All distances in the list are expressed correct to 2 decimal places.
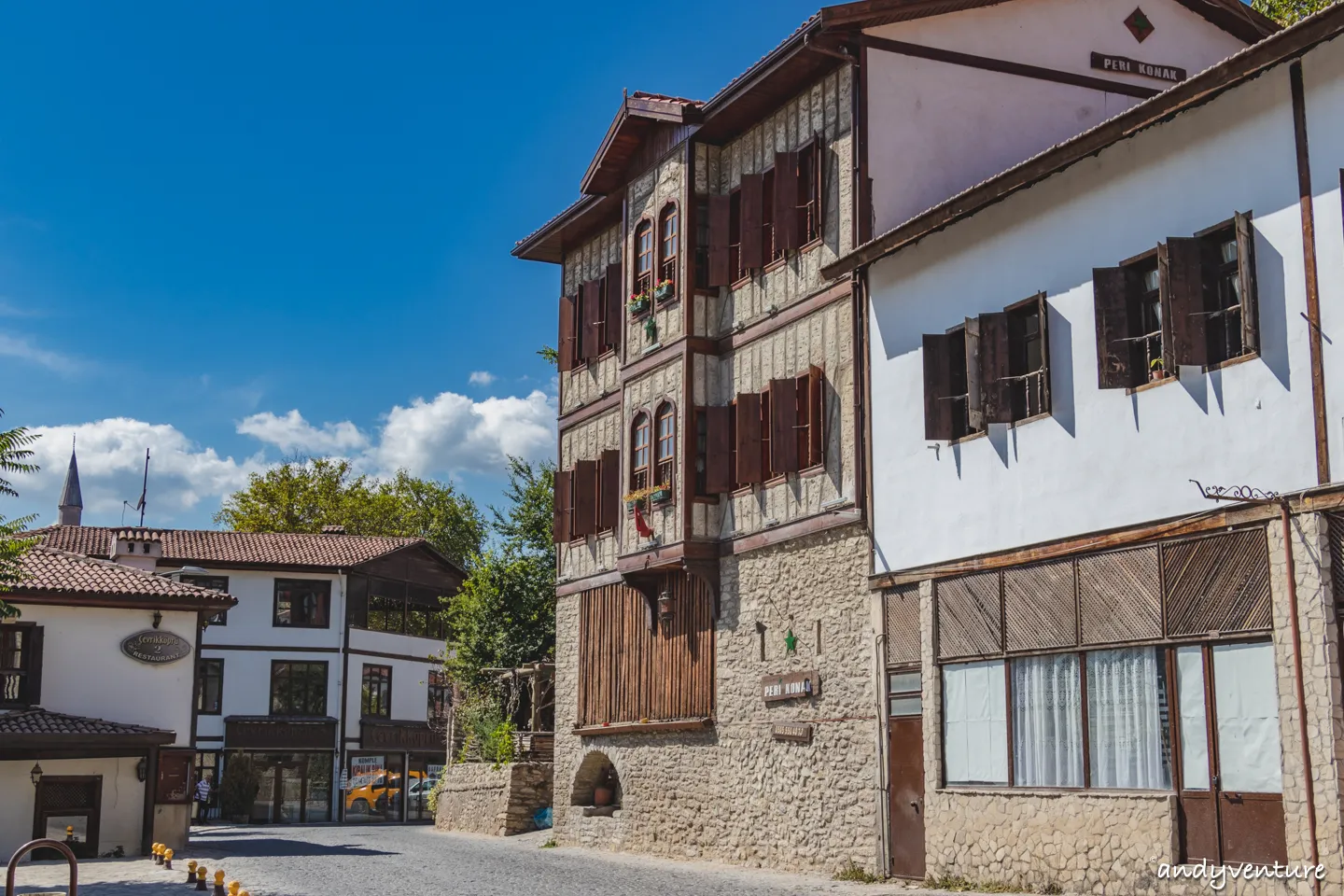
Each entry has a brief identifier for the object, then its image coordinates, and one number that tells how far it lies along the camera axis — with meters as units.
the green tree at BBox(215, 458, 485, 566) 62.50
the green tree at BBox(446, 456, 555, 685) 37.06
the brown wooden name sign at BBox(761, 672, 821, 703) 19.77
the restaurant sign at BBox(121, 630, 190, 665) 28.91
